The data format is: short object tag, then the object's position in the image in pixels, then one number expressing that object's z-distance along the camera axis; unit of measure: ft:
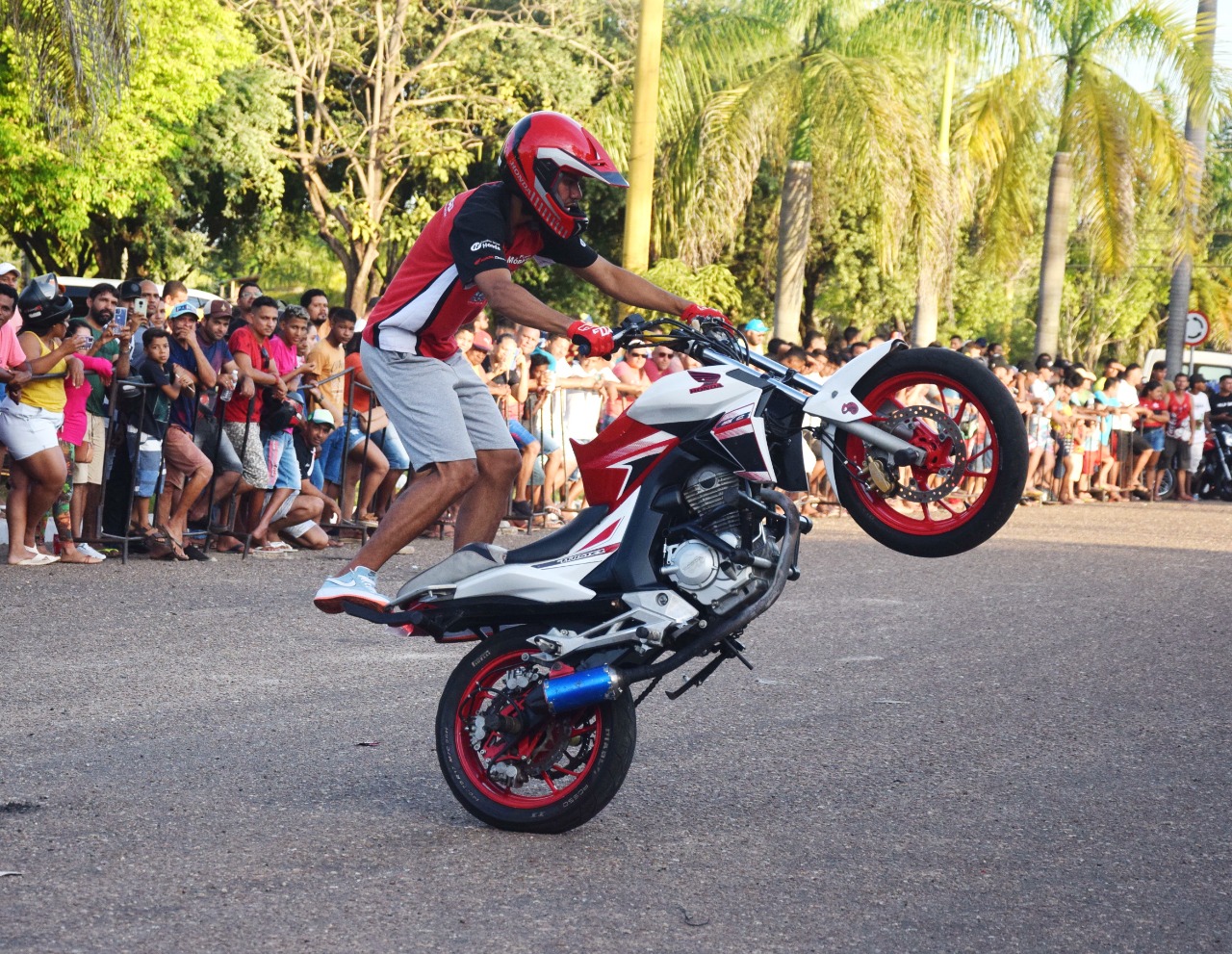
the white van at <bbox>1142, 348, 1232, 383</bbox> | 112.06
